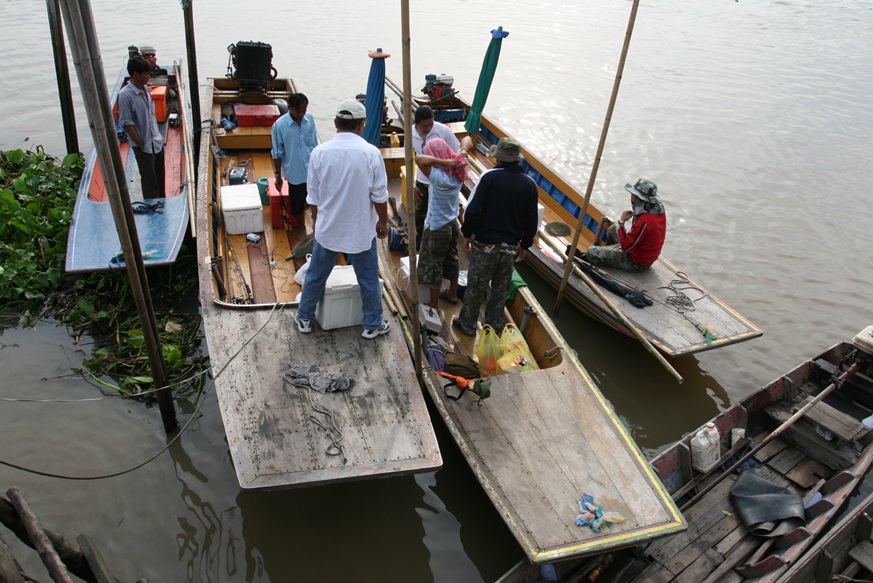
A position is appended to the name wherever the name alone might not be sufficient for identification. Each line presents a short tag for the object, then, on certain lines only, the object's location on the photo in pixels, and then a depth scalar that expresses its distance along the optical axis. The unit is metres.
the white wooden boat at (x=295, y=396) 4.15
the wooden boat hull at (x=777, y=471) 4.43
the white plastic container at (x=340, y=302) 5.09
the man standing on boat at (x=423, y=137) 6.15
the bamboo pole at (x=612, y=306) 6.20
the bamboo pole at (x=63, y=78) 8.88
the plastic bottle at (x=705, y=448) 5.12
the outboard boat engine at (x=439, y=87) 11.19
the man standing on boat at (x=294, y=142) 6.44
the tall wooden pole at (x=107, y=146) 3.74
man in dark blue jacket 5.19
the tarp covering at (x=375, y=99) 7.77
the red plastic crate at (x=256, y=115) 9.28
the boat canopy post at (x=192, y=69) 10.34
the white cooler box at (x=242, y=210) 6.98
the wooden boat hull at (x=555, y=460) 4.05
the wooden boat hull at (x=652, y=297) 6.57
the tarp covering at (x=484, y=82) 9.61
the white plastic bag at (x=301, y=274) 6.05
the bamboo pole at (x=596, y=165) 5.88
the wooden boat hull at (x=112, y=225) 6.48
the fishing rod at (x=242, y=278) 6.14
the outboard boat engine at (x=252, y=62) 9.75
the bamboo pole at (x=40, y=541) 2.85
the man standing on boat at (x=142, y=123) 6.86
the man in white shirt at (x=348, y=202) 4.39
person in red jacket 7.07
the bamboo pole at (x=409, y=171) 3.91
